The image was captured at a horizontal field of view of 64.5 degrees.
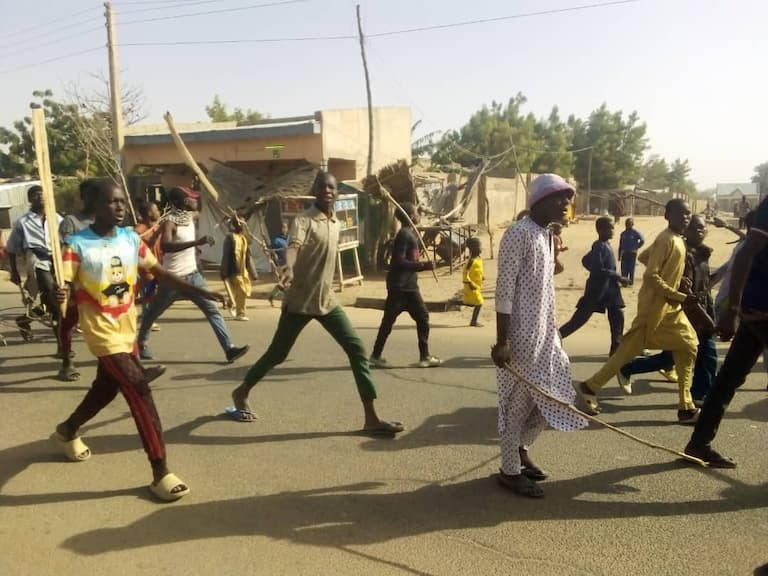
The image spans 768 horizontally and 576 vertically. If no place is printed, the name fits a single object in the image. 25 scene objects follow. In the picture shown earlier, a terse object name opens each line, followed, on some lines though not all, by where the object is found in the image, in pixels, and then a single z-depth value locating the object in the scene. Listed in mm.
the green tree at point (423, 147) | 22220
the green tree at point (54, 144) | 27344
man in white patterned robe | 3111
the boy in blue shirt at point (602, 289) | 6004
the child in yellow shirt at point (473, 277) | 8256
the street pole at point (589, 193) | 42759
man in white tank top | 5930
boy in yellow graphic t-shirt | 3242
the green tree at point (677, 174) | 74250
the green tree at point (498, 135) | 44906
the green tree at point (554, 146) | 47656
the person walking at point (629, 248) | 12039
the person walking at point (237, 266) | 8781
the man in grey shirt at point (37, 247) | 6574
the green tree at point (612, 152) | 50469
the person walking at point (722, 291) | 3294
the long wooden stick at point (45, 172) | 4152
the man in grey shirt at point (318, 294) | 4047
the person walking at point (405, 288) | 5820
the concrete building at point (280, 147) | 14602
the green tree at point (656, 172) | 72688
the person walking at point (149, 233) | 6445
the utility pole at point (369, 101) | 15703
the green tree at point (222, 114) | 45531
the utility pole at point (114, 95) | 16281
